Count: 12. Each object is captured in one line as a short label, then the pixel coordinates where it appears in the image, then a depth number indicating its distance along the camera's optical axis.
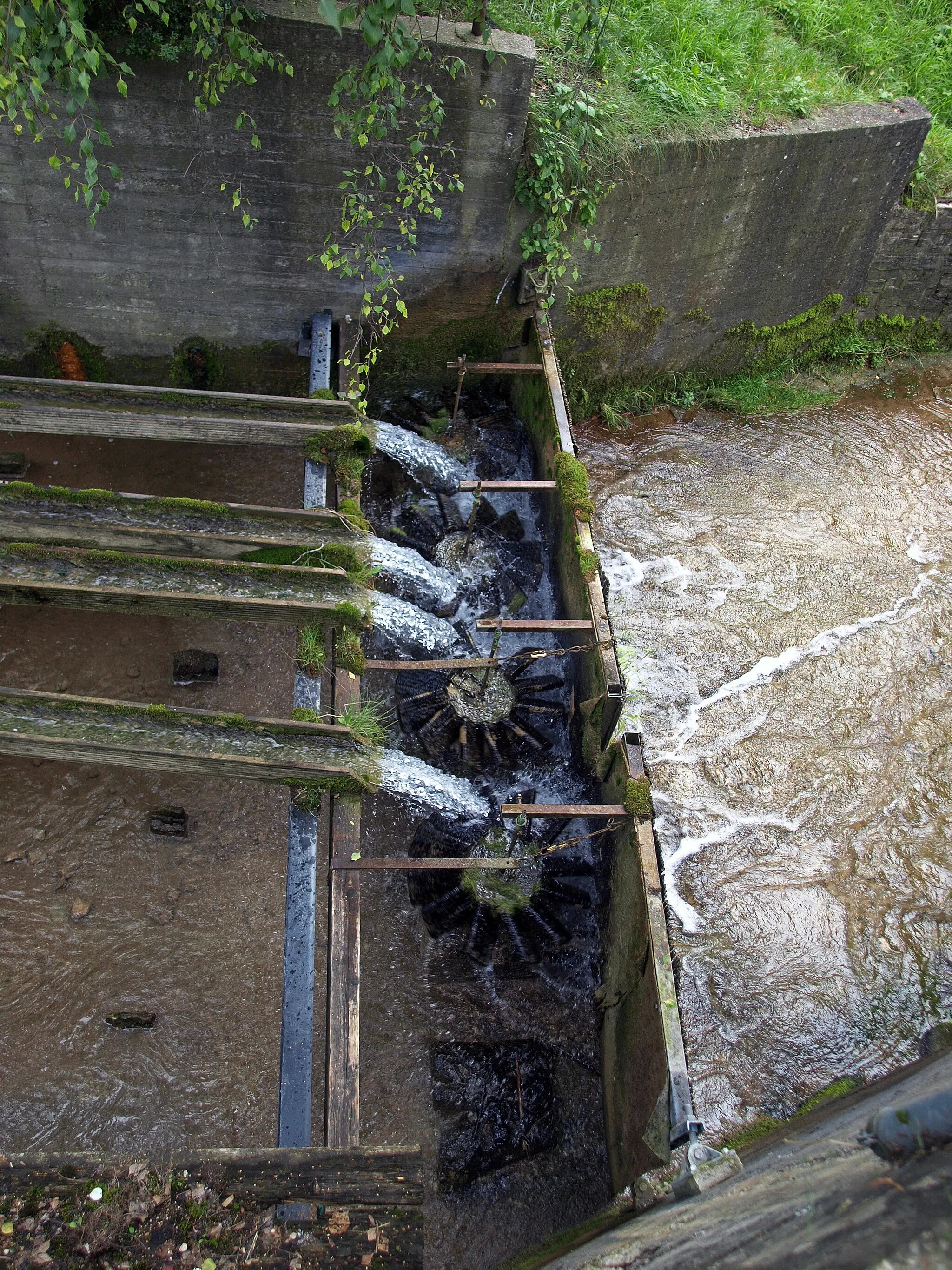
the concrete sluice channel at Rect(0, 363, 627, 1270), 5.30
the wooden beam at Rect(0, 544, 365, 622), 5.63
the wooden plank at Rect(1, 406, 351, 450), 6.82
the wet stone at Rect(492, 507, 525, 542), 8.37
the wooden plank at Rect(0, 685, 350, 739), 5.28
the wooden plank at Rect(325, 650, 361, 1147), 4.32
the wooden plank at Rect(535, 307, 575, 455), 7.61
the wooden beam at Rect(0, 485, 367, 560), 5.93
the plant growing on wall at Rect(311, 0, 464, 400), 5.90
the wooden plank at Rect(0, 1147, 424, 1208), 3.35
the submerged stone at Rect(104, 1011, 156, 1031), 5.46
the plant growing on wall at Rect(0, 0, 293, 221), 4.99
